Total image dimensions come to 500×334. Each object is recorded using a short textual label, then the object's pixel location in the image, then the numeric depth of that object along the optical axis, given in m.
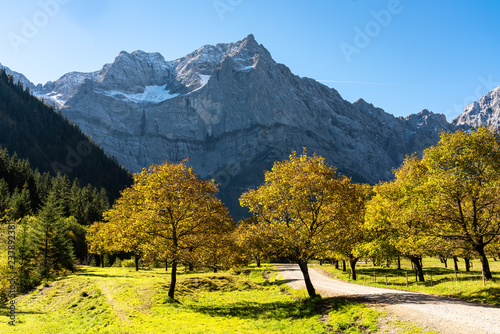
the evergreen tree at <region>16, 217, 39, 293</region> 44.97
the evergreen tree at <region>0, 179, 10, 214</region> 81.25
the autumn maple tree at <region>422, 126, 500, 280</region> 26.52
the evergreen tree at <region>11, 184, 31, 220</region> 81.32
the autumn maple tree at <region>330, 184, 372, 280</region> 26.47
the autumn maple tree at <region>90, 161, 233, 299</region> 27.56
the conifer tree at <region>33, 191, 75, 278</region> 51.19
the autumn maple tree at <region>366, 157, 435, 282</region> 28.53
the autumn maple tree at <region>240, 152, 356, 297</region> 25.97
